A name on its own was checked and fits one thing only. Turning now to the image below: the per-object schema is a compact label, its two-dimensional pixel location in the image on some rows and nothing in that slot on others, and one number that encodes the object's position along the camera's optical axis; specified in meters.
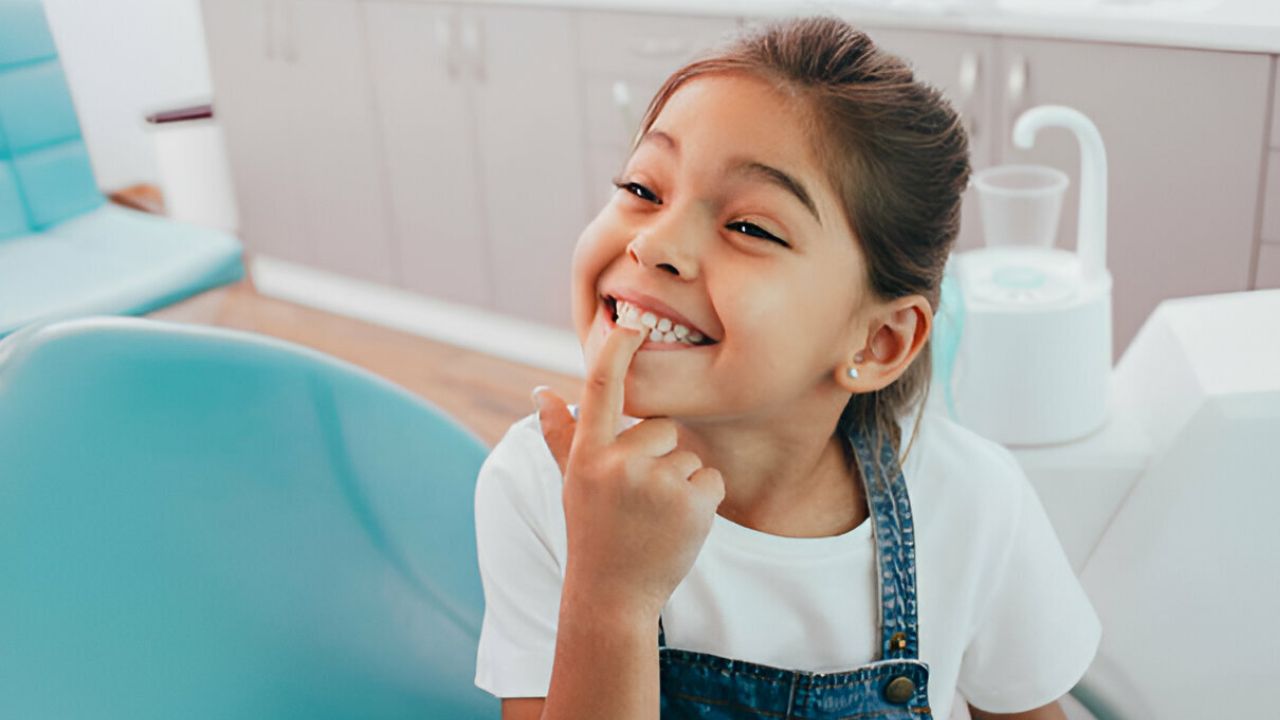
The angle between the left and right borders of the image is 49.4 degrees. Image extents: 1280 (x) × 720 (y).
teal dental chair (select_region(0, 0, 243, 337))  2.78
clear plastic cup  1.69
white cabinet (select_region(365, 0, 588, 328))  3.01
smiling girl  0.82
